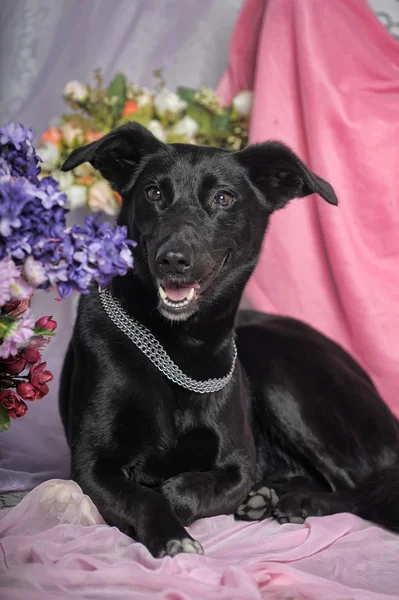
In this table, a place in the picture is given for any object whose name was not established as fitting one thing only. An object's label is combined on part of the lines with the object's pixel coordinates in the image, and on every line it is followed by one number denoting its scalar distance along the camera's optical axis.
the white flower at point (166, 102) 3.24
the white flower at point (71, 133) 3.15
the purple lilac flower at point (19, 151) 1.27
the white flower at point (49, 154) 3.12
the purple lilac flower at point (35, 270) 1.22
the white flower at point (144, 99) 3.24
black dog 1.79
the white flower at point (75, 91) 3.17
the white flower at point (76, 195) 3.15
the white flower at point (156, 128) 3.19
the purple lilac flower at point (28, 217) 1.18
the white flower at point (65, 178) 3.17
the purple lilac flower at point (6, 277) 1.16
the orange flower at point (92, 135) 3.17
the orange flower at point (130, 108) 3.24
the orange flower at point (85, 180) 3.18
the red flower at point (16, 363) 1.43
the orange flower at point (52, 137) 3.16
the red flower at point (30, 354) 1.43
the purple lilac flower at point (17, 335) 1.23
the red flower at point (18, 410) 1.43
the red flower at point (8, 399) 1.43
